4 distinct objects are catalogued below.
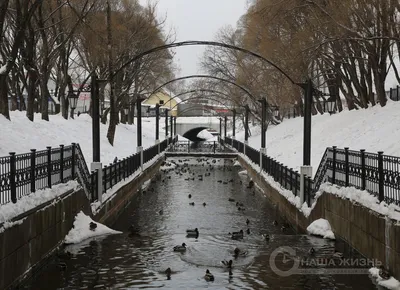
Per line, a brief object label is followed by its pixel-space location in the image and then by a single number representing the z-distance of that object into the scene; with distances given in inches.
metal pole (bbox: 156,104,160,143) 1795.9
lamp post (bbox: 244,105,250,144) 1775.3
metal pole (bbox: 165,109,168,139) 2412.9
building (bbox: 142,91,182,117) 4404.5
